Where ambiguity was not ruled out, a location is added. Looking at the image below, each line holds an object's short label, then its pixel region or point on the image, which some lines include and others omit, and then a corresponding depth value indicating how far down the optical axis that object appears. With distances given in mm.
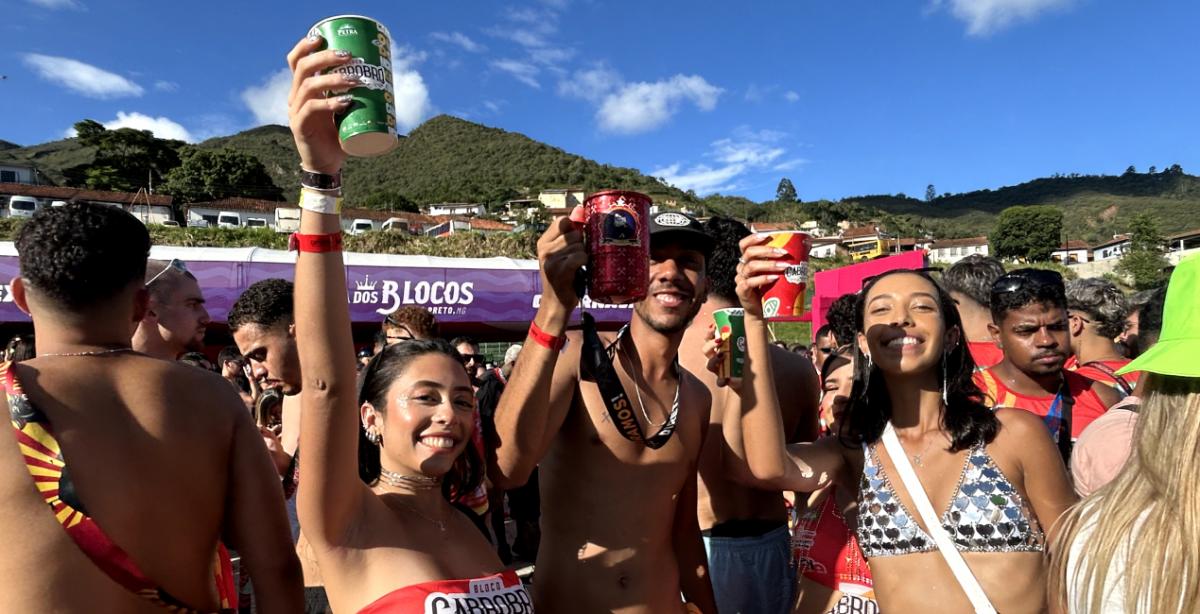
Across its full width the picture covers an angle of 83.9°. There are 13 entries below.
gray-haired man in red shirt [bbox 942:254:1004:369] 4484
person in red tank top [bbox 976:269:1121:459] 3229
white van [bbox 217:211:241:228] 54562
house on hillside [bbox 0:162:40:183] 74725
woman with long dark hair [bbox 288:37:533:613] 1426
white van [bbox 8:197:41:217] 43453
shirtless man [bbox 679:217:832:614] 2891
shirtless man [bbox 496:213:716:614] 2012
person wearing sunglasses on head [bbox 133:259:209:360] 2855
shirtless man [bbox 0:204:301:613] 1421
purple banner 12633
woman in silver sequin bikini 2002
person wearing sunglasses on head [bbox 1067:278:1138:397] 4168
